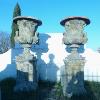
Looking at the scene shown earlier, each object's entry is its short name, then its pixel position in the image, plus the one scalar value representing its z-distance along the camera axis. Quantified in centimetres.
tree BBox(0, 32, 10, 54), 1201
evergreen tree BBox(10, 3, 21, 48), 811
